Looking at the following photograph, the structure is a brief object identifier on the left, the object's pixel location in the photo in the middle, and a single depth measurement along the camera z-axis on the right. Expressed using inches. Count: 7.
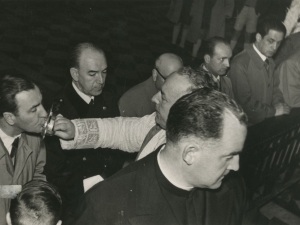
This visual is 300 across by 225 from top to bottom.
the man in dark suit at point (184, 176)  58.2
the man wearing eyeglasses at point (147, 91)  133.9
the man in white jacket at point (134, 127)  77.0
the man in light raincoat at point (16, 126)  89.5
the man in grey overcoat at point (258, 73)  149.6
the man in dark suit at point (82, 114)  105.5
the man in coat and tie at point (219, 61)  152.6
